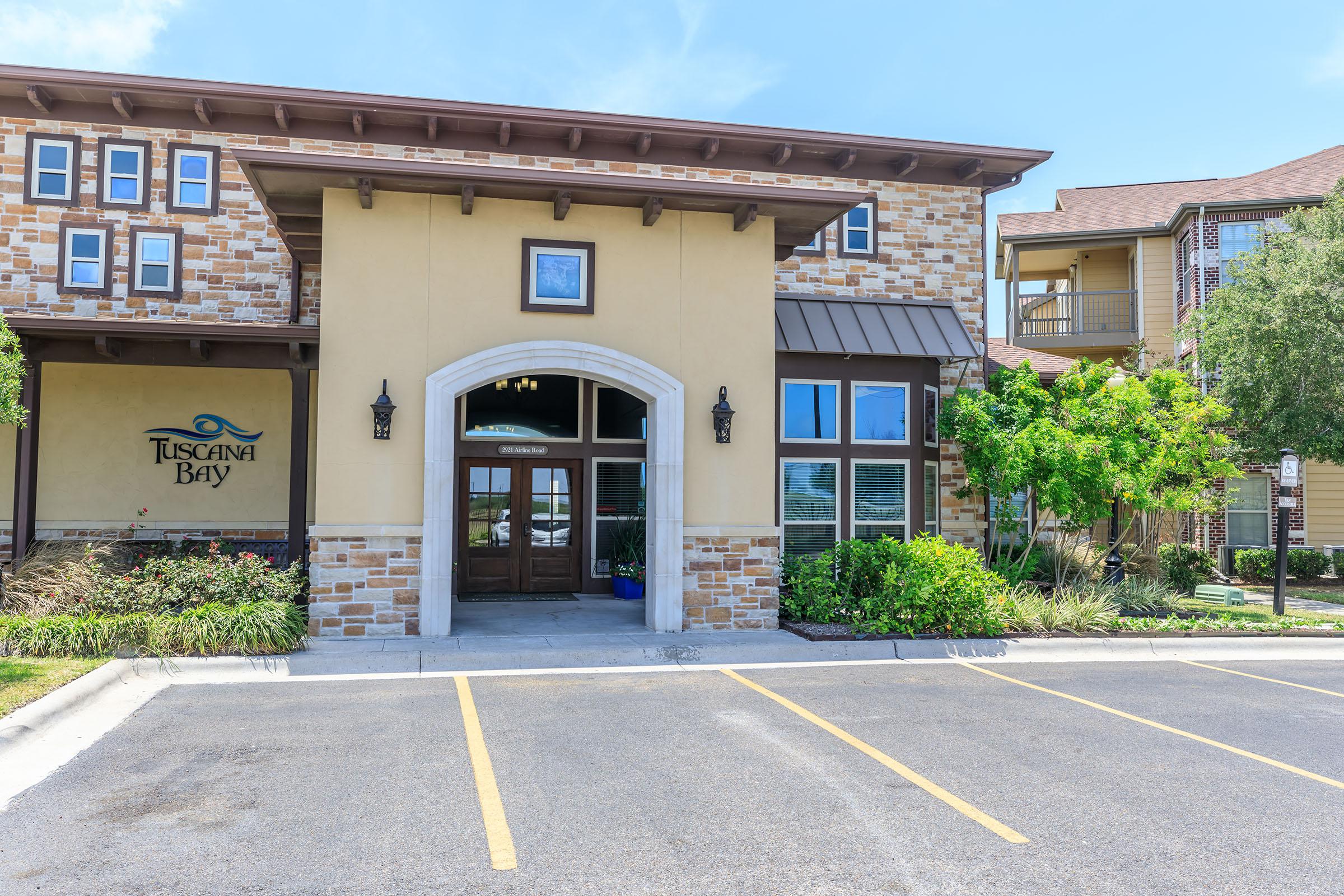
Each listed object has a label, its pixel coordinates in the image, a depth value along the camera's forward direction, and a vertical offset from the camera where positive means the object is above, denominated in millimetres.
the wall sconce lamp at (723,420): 11492 +952
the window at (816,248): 15648 +4089
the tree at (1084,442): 12969 +832
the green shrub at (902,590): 11281 -1073
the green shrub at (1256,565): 19781 -1295
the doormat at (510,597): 14258 -1473
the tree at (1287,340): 16547 +2877
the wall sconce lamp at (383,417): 10555 +888
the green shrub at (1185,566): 16828 -1210
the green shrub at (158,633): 9227 -1324
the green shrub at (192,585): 10234 -946
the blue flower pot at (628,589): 14445 -1349
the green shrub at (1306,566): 20031 -1319
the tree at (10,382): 10125 +1204
